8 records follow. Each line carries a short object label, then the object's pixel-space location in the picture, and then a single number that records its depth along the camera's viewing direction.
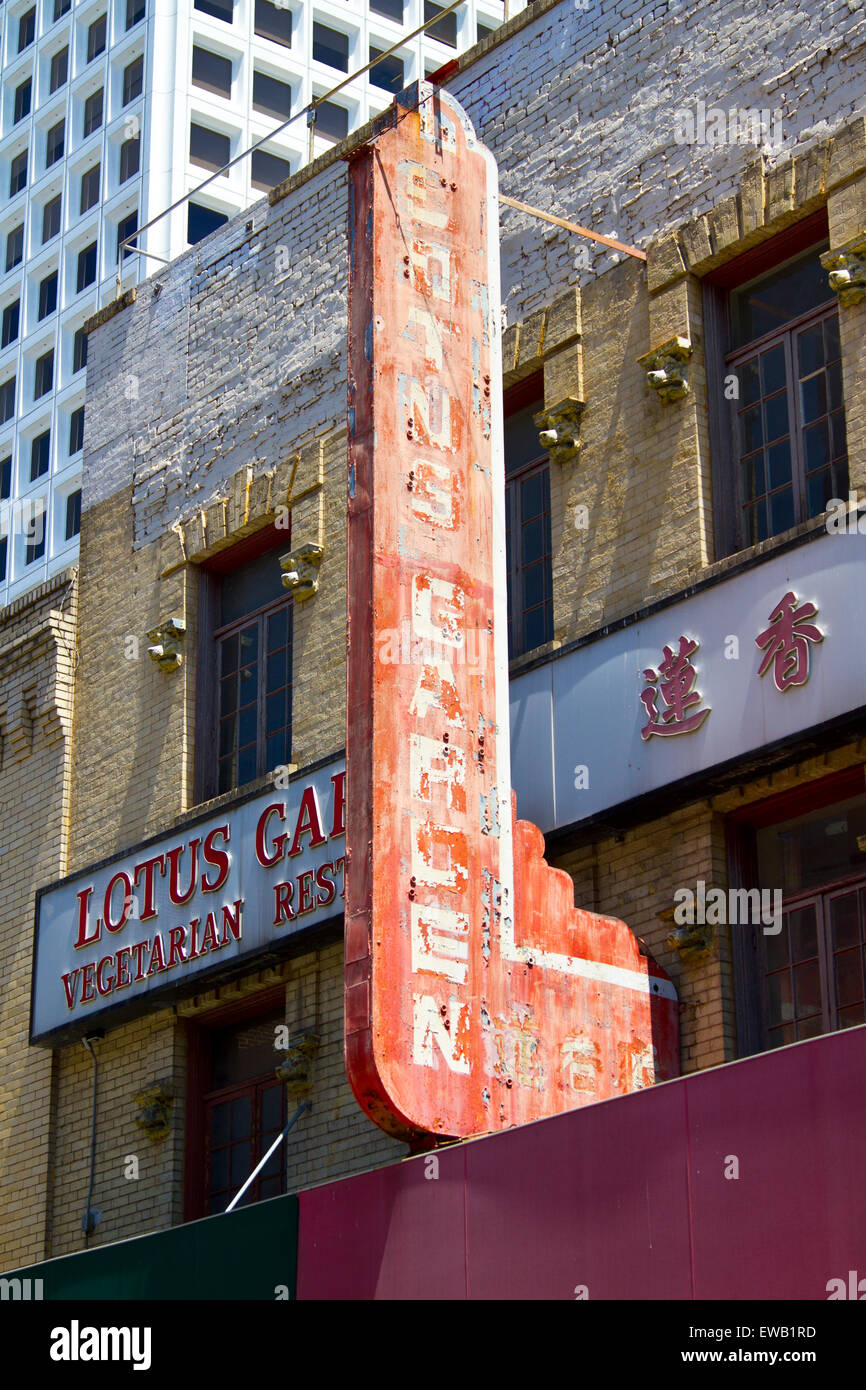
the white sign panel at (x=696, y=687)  13.50
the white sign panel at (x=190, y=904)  17.05
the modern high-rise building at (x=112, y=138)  56.22
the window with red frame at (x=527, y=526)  16.67
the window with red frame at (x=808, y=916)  13.70
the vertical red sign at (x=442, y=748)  12.88
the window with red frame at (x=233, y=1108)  17.78
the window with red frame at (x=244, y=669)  18.98
